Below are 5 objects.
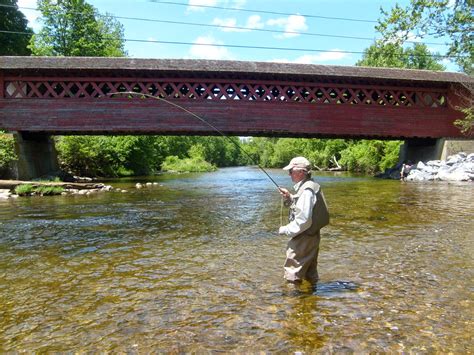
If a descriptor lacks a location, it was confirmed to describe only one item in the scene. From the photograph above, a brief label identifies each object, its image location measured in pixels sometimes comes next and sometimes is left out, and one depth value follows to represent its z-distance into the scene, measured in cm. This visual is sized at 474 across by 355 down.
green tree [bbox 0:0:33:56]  3892
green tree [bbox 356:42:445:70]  5003
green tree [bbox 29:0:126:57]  3541
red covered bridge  2184
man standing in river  432
